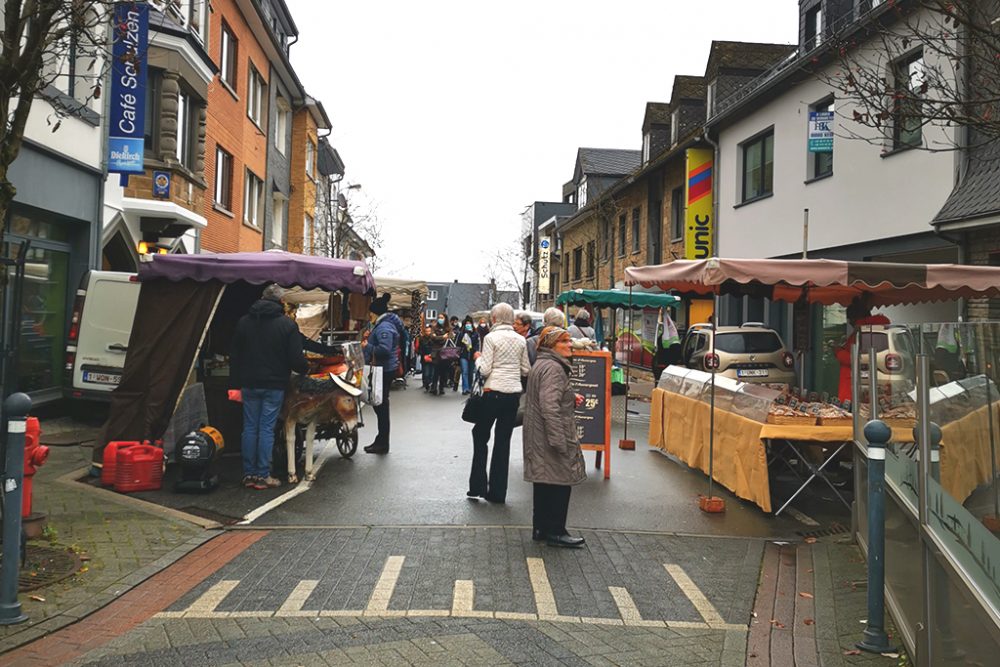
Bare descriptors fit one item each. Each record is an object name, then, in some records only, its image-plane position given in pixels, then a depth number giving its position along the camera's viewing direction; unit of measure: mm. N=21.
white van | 11688
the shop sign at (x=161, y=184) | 16047
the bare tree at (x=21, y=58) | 5449
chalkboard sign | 9625
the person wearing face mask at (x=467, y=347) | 20062
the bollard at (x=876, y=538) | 4562
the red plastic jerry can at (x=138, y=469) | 7973
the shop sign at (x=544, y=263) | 52875
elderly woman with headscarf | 6379
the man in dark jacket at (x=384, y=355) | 10695
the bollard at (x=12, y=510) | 4727
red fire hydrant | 5723
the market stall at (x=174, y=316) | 8578
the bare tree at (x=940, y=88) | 5688
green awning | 19266
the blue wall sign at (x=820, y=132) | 16625
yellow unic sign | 24062
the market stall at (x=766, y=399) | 7785
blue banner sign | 13789
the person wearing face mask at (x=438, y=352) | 19594
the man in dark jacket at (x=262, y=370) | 8219
